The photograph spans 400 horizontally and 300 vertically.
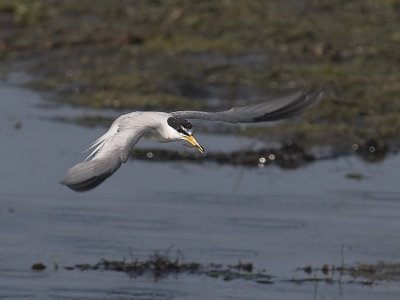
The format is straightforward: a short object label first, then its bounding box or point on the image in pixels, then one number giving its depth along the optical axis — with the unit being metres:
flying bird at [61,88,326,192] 9.17
